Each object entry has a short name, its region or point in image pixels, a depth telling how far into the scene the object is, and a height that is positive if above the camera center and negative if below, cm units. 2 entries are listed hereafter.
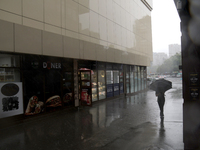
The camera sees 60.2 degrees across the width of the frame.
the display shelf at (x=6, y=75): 757 +1
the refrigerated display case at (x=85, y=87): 1120 -86
